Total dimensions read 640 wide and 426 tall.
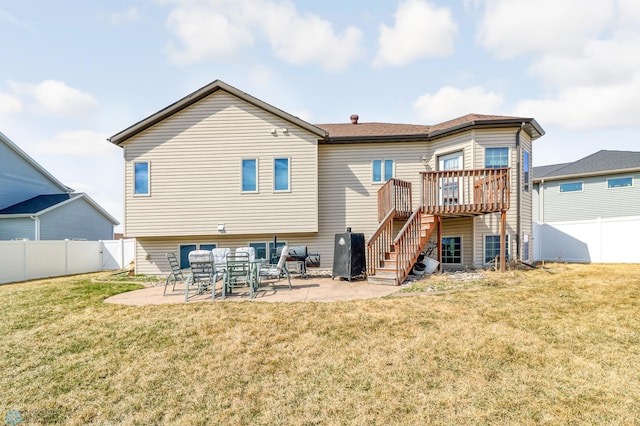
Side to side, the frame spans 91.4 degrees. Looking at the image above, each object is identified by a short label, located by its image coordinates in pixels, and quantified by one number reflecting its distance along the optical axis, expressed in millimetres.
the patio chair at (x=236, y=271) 7188
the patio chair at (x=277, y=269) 8062
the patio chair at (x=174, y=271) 7958
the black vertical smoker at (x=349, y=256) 9195
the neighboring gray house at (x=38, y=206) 15711
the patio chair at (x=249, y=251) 8289
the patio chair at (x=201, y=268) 7238
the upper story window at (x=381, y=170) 11867
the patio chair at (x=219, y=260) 7736
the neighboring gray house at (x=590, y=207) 12164
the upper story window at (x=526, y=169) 11031
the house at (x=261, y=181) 10649
